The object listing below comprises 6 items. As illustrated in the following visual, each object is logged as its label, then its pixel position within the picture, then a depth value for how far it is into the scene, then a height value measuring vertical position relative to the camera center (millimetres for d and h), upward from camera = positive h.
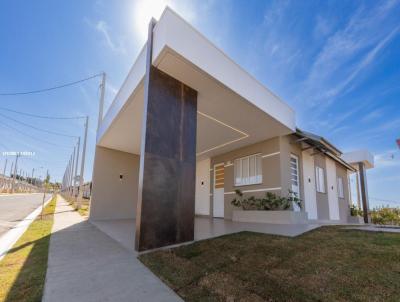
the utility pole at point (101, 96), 11681 +5181
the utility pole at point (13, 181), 46100 +387
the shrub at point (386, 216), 12152 -1488
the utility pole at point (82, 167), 14469 +1226
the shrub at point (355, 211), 13305 -1317
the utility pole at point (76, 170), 21353 +1486
